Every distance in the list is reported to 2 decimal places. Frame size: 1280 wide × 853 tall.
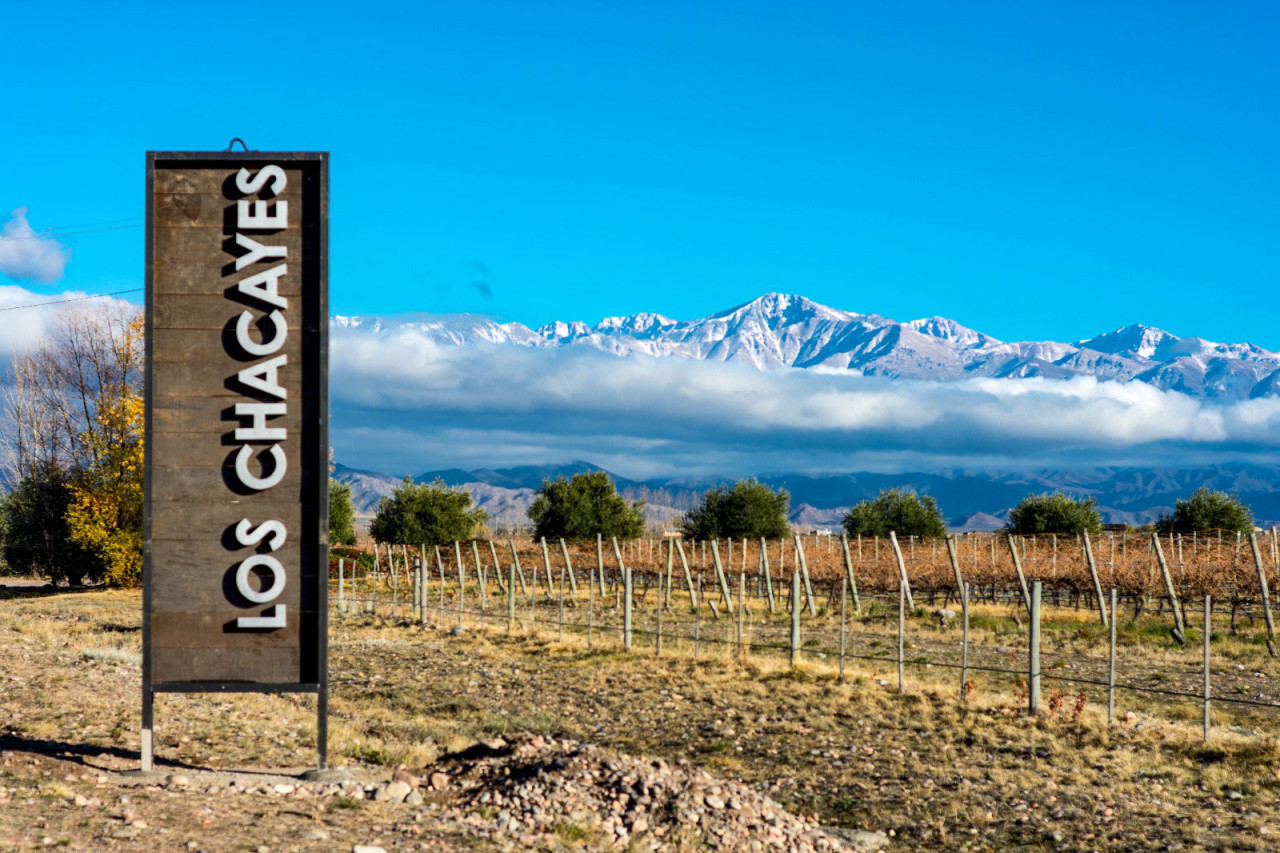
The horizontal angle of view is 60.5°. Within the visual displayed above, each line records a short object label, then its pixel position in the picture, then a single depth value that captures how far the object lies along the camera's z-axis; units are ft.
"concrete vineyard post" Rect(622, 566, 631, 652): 82.12
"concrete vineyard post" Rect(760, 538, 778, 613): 108.87
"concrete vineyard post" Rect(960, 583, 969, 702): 57.67
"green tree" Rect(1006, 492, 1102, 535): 224.12
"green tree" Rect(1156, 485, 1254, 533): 211.41
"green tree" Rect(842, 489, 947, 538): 230.07
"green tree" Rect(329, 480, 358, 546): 237.25
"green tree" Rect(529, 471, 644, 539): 245.24
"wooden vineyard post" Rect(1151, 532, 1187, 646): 89.30
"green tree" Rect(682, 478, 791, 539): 239.30
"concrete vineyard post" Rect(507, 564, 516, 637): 101.62
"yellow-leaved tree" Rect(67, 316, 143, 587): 148.36
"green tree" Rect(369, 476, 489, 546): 236.43
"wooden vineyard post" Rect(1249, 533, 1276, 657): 83.35
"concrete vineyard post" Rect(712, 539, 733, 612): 106.83
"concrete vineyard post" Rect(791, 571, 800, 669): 72.64
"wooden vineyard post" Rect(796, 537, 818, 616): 103.86
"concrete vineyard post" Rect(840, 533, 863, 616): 113.55
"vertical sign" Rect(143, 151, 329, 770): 34.76
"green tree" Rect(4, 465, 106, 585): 170.50
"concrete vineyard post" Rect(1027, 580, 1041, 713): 54.60
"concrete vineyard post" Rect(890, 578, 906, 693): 60.13
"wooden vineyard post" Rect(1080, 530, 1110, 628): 93.01
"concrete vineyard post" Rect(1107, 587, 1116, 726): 50.84
